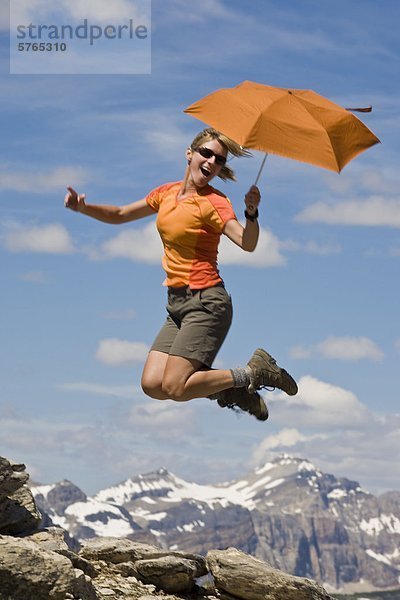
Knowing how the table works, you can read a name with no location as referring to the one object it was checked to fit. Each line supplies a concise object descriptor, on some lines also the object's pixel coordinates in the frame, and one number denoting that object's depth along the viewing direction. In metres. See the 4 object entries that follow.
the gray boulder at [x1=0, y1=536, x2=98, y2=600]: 13.50
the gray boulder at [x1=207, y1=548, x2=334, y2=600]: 16.64
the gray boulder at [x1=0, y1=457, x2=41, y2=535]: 16.03
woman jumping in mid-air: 14.88
